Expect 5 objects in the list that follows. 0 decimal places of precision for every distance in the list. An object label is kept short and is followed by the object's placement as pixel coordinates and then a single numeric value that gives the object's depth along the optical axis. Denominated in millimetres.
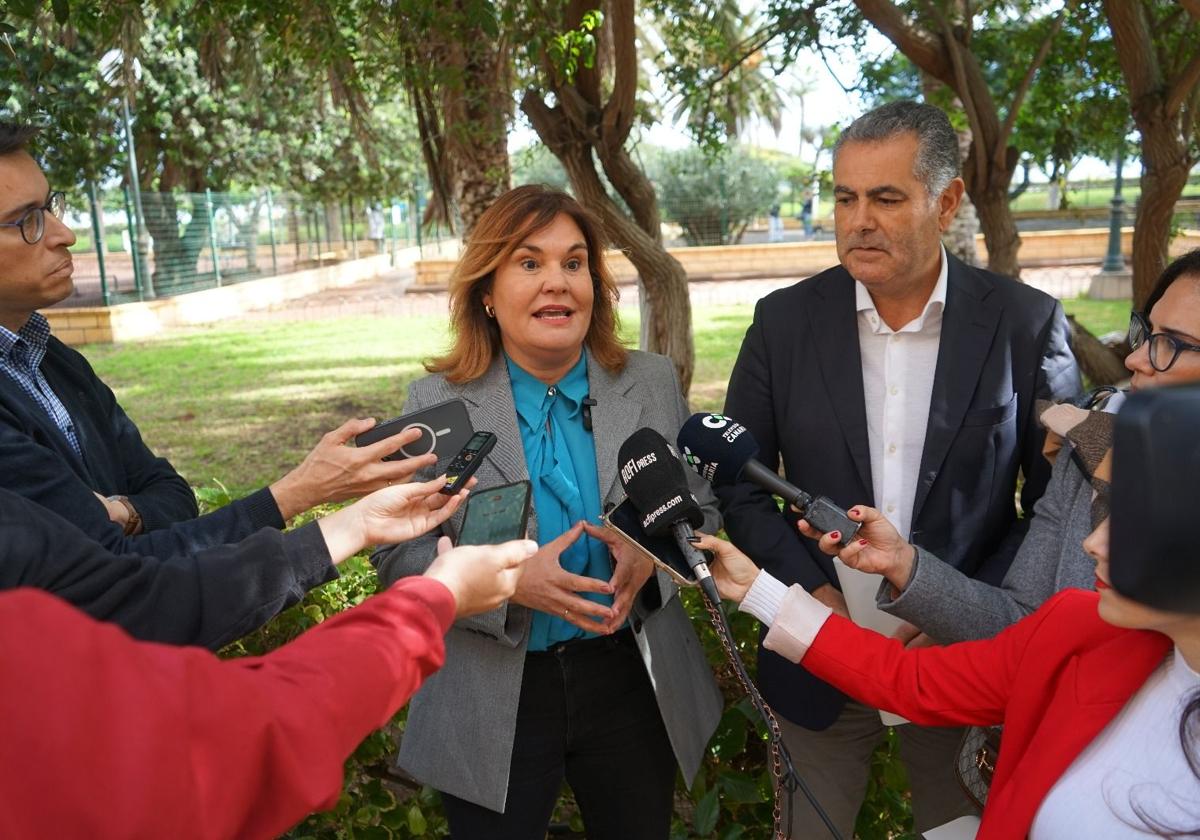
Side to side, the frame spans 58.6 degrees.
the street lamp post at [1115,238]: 17234
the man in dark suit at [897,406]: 2680
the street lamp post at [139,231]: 16438
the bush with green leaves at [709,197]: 26562
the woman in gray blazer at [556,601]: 2492
